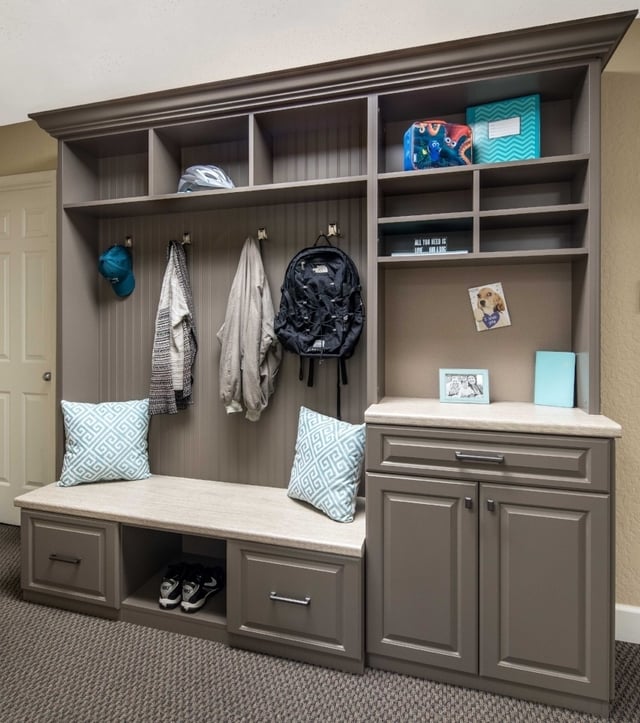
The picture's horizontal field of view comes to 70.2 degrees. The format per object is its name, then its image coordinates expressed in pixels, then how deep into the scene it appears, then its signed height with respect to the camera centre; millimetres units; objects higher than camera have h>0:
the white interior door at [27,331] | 2969 +135
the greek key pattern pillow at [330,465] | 1922 -489
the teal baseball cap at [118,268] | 2490 +457
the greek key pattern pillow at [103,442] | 2326 -472
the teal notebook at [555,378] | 1859 -107
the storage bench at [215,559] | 1764 -902
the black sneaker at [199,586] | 2033 -1092
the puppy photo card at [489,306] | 2043 +208
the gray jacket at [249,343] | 2244 +43
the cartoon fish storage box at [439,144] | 1886 +867
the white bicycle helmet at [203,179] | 2193 +837
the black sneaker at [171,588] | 2043 -1079
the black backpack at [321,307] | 2117 +215
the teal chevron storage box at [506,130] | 1840 +919
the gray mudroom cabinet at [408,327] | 1603 +122
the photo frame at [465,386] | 1987 -147
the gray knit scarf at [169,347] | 2398 +24
